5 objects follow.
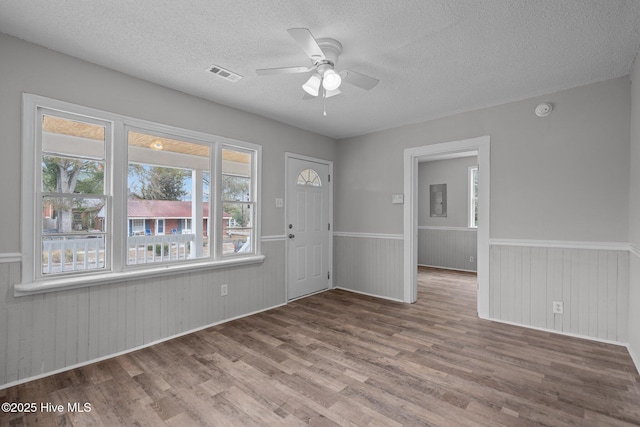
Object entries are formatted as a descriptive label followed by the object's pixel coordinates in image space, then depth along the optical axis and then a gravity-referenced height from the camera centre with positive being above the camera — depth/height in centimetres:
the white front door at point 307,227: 449 -20
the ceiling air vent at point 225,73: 276 +131
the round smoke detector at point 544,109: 322 +110
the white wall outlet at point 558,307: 320 -98
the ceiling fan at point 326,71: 224 +107
